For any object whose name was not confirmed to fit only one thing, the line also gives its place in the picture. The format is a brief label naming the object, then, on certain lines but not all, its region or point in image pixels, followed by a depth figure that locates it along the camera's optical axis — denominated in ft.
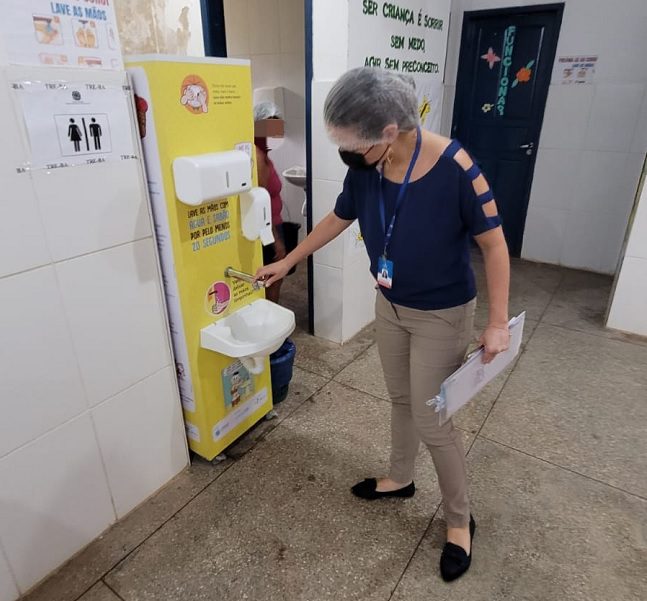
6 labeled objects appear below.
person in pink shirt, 7.40
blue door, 12.09
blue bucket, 7.12
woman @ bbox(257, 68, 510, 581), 3.70
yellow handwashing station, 4.57
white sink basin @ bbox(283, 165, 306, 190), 11.98
